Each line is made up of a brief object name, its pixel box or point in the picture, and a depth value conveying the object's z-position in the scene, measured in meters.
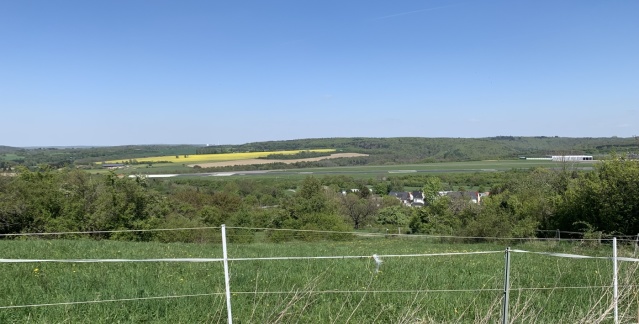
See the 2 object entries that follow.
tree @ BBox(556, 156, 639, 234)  27.16
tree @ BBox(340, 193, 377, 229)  73.31
